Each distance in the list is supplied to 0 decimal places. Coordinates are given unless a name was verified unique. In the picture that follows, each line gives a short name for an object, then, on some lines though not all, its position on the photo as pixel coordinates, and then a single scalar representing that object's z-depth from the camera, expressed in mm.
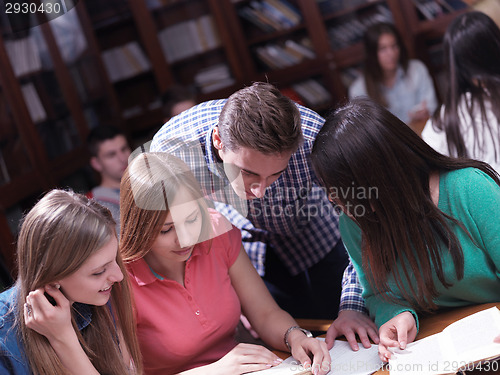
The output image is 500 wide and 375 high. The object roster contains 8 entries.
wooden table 1387
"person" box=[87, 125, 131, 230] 3057
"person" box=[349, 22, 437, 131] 3990
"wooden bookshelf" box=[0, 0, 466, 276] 4195
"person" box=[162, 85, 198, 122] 3408
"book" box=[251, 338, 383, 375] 1342
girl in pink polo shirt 1492
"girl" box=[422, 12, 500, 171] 2246
